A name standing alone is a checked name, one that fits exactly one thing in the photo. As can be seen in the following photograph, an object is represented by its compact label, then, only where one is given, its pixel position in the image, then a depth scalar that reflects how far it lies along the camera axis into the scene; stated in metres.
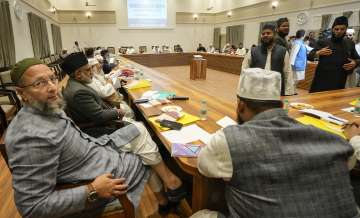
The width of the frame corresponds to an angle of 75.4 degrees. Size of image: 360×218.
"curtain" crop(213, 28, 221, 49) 15.09
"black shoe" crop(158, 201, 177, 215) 1.68
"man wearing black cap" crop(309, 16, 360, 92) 2.78
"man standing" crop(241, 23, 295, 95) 2.62
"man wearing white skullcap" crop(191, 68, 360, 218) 0.77
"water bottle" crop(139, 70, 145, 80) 3.54
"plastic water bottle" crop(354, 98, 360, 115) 1.86
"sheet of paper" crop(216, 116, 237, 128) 1.57
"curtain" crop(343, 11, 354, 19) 7.10
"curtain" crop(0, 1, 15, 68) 4.77
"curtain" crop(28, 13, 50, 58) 7.20
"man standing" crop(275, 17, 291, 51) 3.07
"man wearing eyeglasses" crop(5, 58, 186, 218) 0.95
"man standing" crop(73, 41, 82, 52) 12.51
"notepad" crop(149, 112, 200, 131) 1.59
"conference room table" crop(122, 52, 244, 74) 8.54
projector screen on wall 13.63
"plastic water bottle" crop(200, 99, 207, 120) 1.68
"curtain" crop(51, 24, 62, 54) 11.03
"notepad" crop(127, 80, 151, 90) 2.84
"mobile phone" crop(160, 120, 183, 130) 1.50
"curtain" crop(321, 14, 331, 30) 7.78
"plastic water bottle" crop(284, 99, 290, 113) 1.96
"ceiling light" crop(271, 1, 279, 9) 10.05
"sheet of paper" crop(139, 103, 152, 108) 1.99
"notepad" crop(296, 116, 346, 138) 1.49
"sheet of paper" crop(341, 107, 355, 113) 1.90
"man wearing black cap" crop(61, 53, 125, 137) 1.89
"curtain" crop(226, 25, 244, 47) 12.63
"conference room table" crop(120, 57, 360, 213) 1.17
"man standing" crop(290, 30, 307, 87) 4.36
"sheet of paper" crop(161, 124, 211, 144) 1.33
